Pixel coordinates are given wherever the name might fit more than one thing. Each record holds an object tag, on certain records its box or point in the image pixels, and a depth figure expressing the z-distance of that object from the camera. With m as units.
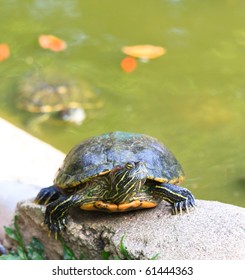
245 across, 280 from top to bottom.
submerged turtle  5.79
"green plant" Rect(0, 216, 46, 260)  3.29
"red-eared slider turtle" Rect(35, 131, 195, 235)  3.05
